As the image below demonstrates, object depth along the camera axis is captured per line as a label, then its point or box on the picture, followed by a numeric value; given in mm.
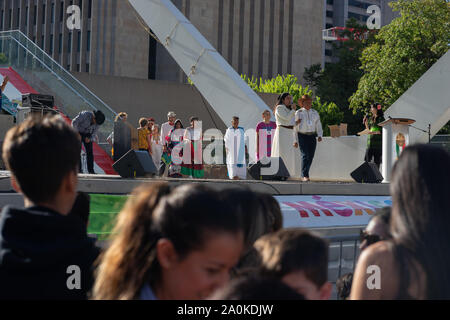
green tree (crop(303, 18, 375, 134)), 52500
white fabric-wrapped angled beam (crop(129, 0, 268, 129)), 19641
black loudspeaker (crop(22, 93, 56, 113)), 17797
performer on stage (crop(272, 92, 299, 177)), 13219
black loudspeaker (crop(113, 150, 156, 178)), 11062
